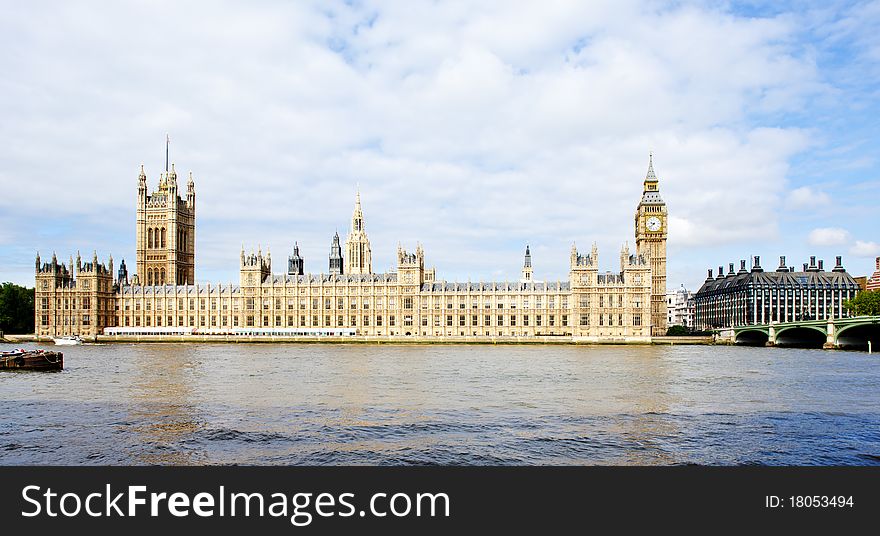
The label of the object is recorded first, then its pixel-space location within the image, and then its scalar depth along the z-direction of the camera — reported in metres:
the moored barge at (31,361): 58.94
